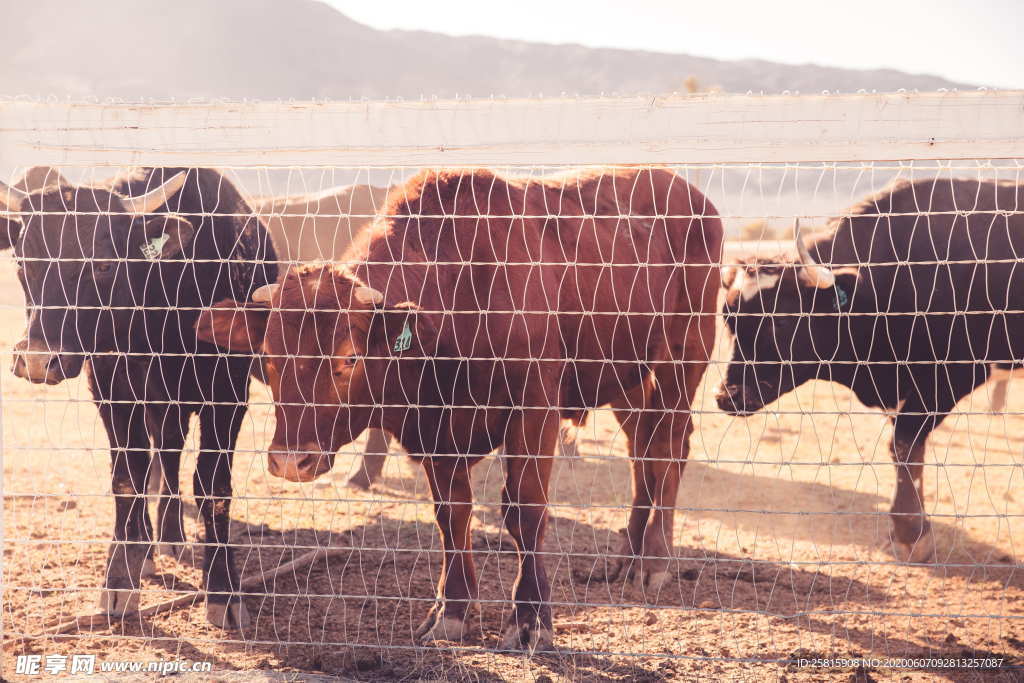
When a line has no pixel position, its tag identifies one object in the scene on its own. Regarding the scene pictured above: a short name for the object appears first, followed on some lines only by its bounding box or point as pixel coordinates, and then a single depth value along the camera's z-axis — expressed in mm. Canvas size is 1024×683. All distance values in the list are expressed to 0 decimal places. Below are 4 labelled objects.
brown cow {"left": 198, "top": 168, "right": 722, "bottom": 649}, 3465
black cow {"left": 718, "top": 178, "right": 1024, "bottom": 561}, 5516
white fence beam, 3135
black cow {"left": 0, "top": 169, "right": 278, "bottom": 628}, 3969
